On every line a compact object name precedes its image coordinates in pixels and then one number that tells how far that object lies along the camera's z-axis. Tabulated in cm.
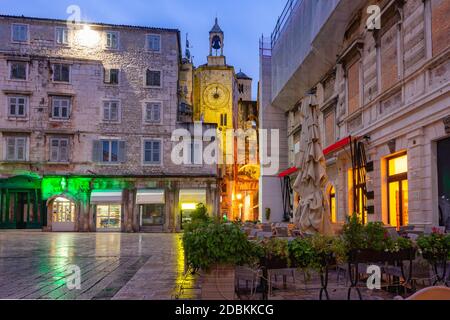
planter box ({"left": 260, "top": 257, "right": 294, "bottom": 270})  616
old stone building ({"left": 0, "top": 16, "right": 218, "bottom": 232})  3438
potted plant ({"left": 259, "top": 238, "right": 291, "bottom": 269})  614
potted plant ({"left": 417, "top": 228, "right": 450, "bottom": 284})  672
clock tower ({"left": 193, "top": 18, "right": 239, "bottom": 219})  5247
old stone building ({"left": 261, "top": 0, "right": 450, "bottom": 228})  1242
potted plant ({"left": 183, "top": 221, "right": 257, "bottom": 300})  616
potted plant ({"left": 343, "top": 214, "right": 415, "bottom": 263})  648
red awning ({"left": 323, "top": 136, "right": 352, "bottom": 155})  1809
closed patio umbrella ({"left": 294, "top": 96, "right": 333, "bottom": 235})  1095
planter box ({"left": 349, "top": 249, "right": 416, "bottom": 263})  646
